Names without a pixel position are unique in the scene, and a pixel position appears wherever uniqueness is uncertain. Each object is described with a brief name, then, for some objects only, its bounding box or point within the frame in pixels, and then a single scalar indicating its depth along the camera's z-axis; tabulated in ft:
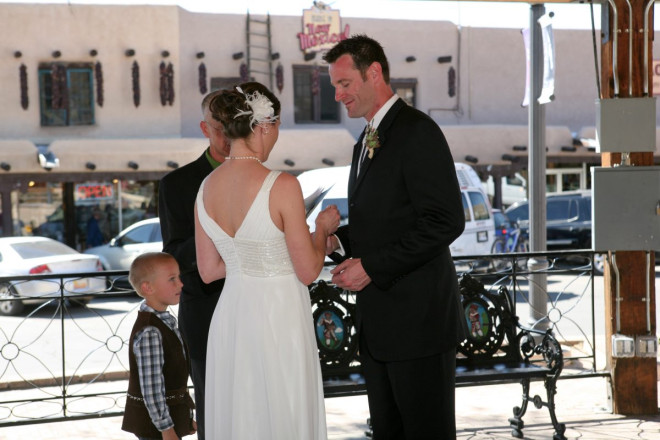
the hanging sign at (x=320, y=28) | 77.87
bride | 10.77
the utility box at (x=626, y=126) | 18.69
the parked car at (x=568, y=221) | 65.26
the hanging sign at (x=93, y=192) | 75.05
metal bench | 17.94
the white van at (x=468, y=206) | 53.93
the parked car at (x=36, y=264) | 48.41
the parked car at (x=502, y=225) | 60.75
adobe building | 71.20
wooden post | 19.07
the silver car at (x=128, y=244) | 57.82
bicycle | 59.11
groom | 10.62
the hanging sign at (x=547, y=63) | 25.55
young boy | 12.09
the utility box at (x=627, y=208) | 18.93
